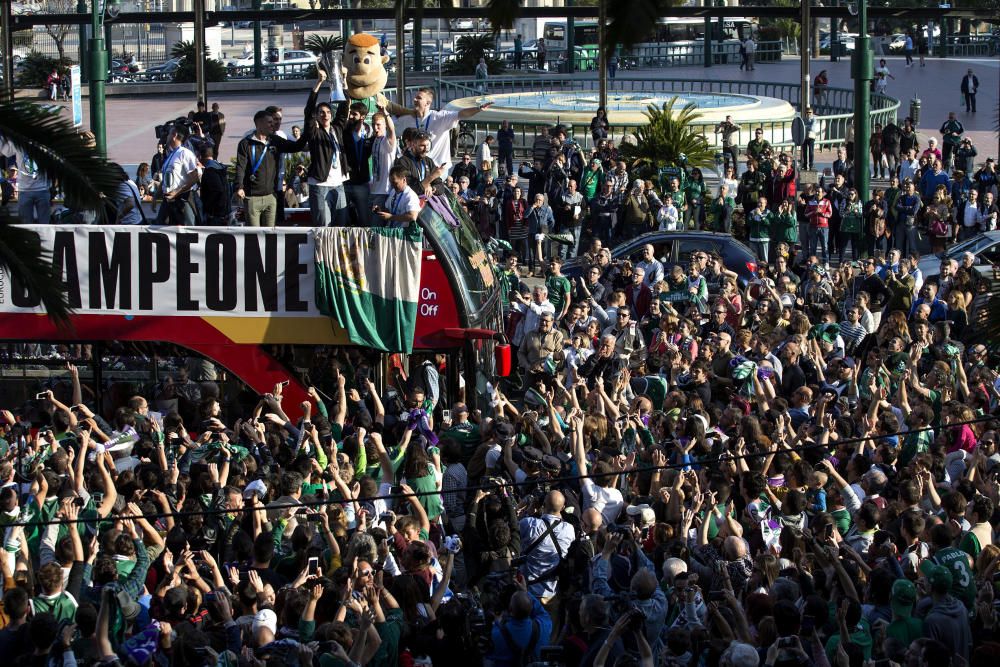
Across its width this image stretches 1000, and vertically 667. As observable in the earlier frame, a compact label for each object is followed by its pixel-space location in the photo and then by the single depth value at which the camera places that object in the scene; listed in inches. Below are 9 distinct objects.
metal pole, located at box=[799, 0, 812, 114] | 1223.5
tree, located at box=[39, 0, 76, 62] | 2417.6
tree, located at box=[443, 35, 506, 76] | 2138.3
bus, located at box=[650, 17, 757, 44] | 2560.8
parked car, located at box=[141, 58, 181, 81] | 2289.9
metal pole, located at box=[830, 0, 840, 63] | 2387.3
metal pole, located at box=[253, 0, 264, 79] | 2205.7
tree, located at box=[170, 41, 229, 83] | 2167.8
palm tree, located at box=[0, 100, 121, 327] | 314.3
